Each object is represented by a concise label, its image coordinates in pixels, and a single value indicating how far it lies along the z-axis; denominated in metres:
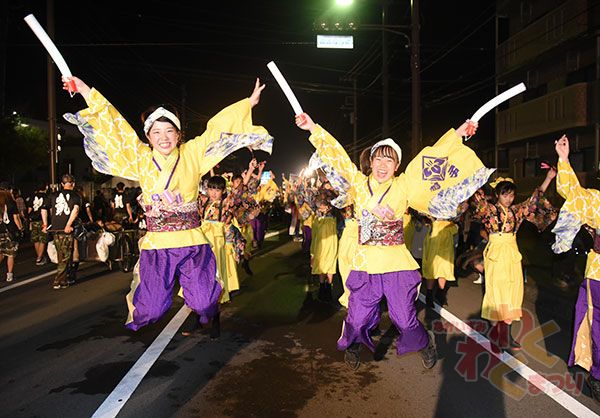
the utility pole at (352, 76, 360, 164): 33.78
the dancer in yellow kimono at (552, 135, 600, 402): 4.04
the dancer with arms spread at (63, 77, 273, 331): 4.27
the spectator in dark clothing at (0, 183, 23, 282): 9.16
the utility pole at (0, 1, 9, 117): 17.80
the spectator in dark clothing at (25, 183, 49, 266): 11.67
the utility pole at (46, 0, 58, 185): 15.73
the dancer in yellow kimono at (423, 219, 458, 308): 7.47
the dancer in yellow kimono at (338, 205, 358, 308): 7.02
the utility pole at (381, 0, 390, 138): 20.95
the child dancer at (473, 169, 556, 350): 5.42
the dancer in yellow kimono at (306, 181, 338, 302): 7.83
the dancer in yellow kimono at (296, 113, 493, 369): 4.40
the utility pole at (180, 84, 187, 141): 36.22
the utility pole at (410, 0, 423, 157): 15.49
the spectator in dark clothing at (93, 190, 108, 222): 13.09
